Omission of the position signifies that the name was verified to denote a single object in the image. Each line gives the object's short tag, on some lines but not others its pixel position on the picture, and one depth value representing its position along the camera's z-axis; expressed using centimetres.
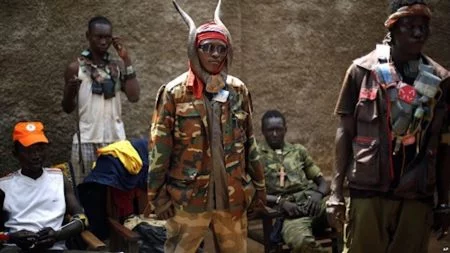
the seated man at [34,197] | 424
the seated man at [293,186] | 499
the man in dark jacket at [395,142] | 328
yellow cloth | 479
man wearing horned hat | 363
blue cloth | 471
